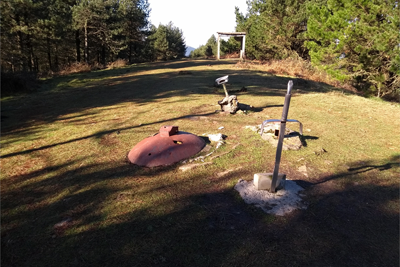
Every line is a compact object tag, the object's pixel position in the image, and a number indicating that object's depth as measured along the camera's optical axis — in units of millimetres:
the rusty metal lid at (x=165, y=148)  3910
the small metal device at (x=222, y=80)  6051
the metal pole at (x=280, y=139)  2440
